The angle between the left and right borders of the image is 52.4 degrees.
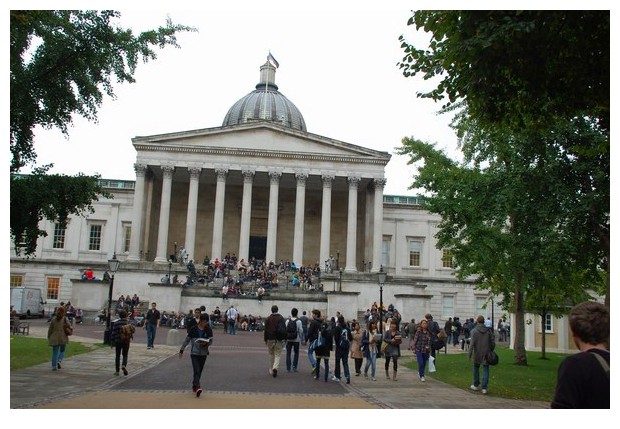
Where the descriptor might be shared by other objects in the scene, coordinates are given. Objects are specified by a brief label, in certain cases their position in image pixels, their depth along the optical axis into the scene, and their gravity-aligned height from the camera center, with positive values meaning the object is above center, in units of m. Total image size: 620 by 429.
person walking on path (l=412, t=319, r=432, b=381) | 17.27 -0.97
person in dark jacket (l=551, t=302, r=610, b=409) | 4.44 -0.35
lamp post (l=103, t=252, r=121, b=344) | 25.17 -0.20
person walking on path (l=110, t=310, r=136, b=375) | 15.84 -1.01
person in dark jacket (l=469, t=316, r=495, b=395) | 14.91 -0.82
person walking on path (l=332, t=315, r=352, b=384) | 16.95 -1.04
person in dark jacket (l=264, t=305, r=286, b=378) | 16.73 -0.87
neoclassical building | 47.75 +7.04
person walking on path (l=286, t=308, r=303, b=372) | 18.34 -1.07
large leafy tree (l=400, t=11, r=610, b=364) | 10.98 +4.32
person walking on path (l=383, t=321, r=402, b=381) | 17.56 -1.03
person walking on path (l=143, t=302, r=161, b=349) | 24.08 -1.04
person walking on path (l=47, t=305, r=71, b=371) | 16.39 -1.08
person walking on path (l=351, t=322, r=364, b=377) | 18.19 -1.15
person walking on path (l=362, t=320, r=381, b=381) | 17.80 -1.08
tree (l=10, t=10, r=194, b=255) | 15.80 +5.52
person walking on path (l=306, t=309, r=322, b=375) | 17.31 -0.65
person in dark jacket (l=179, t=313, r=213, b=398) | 12.58 -0.85
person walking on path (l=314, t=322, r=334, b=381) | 16.45 -1.12
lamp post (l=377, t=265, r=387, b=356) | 27.68 +1.37
